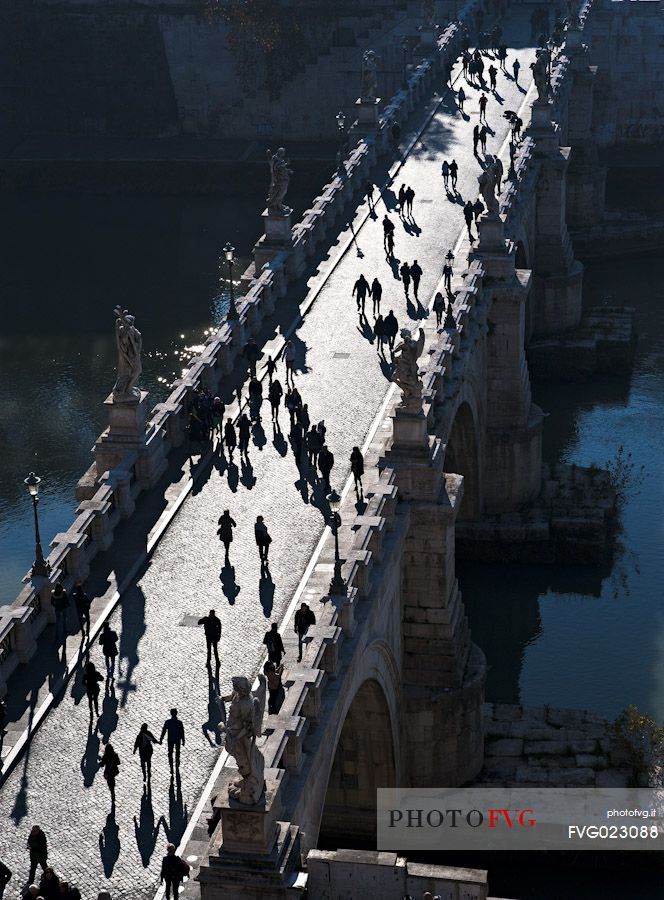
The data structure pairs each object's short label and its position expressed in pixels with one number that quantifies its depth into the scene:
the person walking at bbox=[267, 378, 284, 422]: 55.72
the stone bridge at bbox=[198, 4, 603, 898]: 37.19
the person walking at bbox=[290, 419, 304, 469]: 53.28
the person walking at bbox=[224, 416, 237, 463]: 53.41
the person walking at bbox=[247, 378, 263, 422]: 56.22
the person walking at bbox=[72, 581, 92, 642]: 42.19
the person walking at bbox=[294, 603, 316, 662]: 42.19
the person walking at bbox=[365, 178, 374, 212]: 78.24
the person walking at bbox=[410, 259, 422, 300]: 66.31
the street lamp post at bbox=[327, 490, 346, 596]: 42.53
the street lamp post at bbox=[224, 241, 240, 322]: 59.38
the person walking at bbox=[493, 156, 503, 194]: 73.94
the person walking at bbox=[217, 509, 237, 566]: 46.75
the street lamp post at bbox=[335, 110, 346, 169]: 86.01
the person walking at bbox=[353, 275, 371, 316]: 64.94
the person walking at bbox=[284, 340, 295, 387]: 58.81
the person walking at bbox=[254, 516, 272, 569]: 46.28
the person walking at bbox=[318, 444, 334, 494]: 51.03
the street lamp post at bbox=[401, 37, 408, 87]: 110.78
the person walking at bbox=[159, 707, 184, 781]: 38.19
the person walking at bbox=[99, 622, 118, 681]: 41.38
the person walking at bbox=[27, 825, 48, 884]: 35.03
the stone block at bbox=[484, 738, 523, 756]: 57.06
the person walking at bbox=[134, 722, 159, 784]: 37.97
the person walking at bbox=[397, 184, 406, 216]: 76.50
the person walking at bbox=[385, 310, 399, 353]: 62.78
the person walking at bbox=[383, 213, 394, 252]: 71.62
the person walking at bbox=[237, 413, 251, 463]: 53.22
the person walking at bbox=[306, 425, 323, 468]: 52.12
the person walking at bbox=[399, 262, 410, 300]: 66.81
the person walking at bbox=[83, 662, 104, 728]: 39.69
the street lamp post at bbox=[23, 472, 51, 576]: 42.21
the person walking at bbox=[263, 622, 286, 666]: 41.06
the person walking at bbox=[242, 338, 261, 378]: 57.91
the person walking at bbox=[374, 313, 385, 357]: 63.09
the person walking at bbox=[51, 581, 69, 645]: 42.31
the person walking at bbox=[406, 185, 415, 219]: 76.44
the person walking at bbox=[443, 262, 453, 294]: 63.86
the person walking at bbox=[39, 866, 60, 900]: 33.66
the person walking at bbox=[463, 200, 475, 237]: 73.12
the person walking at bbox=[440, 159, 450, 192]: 80.44
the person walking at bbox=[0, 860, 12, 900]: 34.62
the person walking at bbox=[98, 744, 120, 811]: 37.25
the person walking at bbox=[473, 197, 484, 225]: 73.61
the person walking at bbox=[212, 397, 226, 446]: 53.97
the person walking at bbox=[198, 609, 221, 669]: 41.41
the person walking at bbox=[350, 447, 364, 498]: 50.00
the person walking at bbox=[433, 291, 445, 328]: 61.16
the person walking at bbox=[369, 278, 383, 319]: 64.75
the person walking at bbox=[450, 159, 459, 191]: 80.44
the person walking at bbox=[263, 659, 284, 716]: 39.19
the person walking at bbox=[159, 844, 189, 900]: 34.41
